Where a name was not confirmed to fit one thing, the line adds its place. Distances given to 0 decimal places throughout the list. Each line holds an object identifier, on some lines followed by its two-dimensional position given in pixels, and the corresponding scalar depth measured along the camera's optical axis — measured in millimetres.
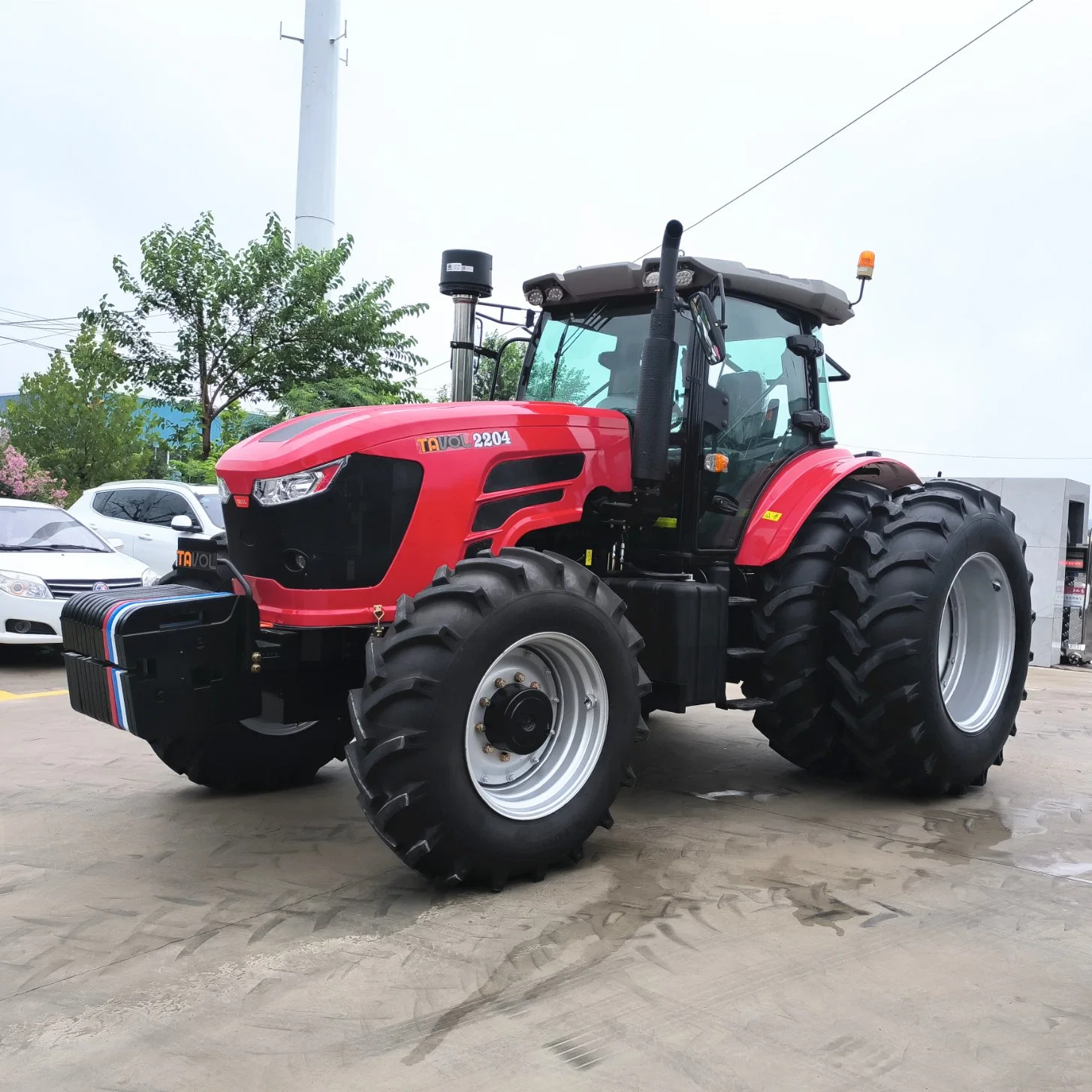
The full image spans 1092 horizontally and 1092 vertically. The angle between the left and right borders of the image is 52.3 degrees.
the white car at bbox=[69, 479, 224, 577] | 12508
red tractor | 3801
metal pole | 28297
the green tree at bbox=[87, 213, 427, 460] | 19578
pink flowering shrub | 19625
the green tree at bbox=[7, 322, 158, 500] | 21047
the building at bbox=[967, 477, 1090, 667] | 11602
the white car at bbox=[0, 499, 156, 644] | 9203
